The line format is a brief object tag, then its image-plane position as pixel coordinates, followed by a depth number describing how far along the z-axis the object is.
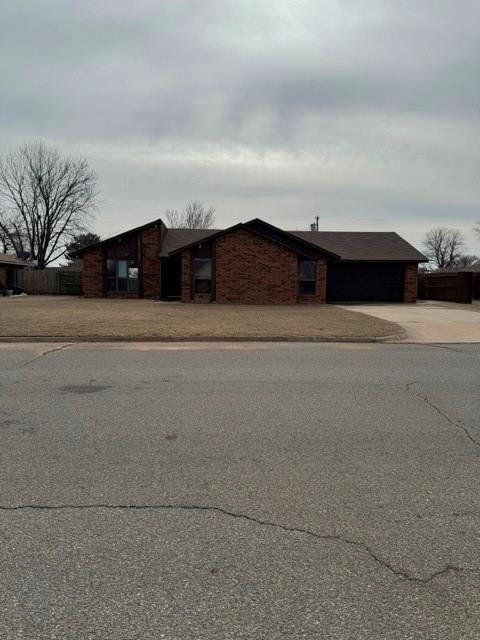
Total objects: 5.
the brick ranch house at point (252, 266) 24.09
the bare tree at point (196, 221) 59.62
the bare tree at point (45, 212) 41.47
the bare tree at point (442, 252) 87.56
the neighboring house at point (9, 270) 32.56
